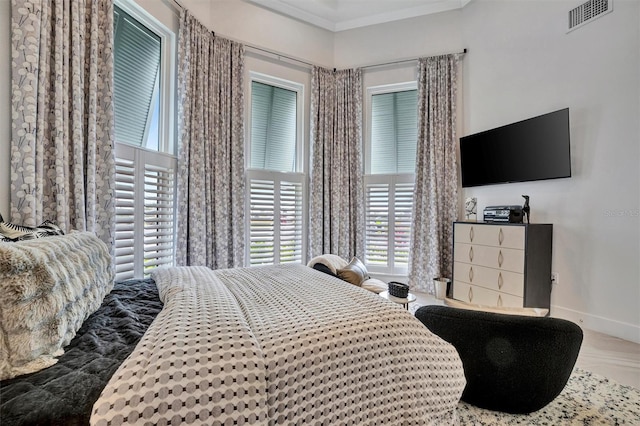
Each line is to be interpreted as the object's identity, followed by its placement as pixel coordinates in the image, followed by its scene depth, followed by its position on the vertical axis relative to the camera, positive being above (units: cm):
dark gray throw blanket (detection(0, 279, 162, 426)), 63 -45
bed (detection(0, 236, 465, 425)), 66 -44
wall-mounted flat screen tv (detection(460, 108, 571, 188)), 273 +69
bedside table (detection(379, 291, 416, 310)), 222 -70
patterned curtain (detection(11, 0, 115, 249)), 160 +63
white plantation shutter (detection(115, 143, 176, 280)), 237 +1
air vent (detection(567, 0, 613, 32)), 251 +191
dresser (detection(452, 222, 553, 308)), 275 -54
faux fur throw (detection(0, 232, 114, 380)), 76 -29
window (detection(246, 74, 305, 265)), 373 +53
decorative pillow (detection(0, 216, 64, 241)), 125 -10
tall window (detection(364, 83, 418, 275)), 410 +55
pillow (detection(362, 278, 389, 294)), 243 -66
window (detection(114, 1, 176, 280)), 241 +66
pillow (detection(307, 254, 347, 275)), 254 -48
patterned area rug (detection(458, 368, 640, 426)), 143 -108
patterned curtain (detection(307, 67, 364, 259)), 405 +71
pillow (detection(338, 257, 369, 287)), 241 -54
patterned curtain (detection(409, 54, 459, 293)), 374 +56
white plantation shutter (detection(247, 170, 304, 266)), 370 -7
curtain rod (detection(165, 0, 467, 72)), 365 +218
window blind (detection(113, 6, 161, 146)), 244 +128
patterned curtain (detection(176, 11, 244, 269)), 292 +72
